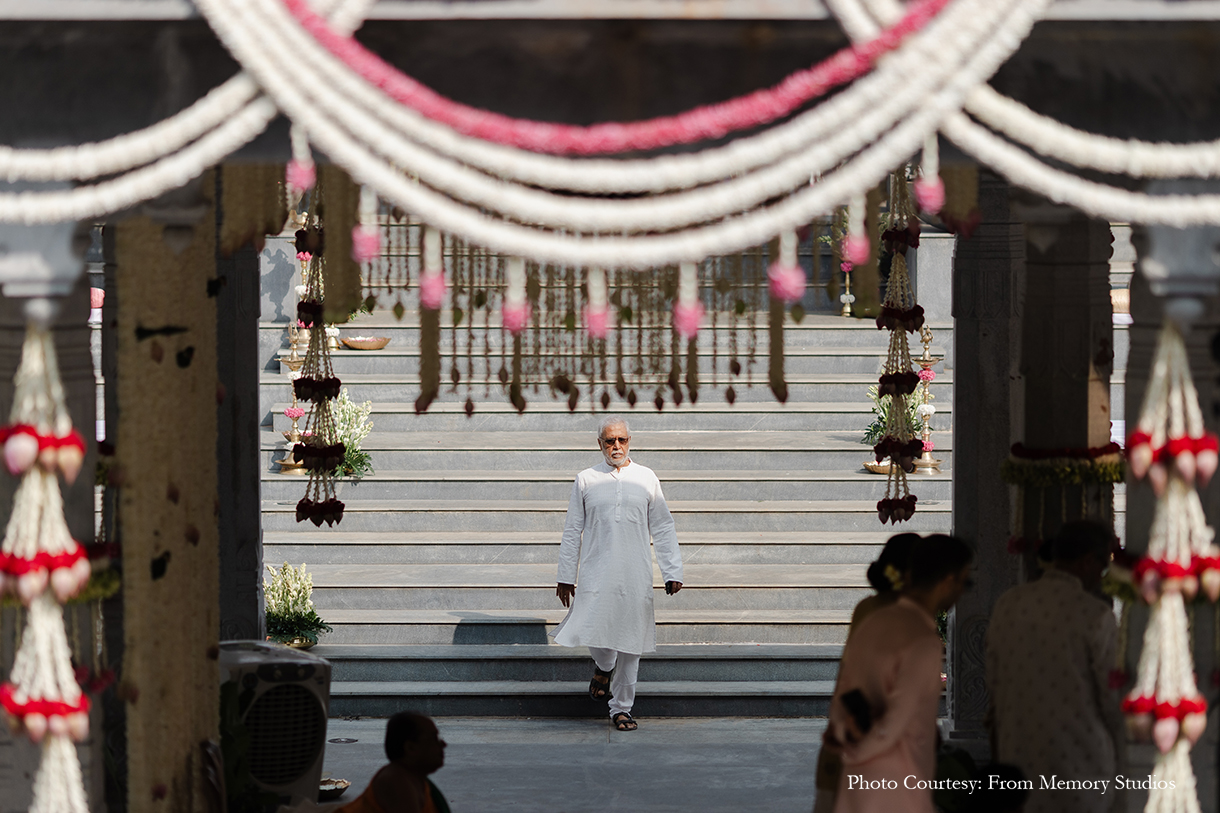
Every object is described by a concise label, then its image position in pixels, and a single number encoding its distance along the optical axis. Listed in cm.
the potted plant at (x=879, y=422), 2461
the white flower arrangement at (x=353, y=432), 2333
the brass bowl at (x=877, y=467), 2364
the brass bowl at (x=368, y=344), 2842
